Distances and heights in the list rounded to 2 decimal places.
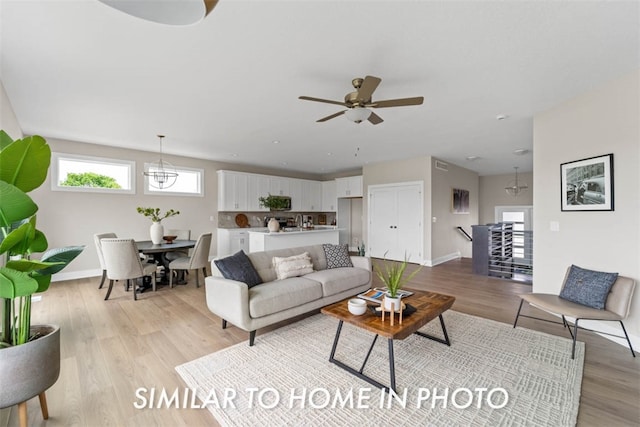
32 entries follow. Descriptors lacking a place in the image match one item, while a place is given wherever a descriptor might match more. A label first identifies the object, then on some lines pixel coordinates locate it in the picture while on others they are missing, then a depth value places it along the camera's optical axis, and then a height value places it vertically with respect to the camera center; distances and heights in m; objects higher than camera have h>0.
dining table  4.19 -0.54
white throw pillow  3.32 -0.66
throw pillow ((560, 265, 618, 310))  2.50 -0.71
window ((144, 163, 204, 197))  6.11 +0.75
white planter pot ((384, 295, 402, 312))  2.08 -0.70
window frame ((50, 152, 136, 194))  4.86 +0.87
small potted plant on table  2.11 -0.61
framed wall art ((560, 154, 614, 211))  2.76 +0.35
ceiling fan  2.31 +1.06
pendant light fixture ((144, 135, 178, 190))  5.45 +0.85
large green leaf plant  1.29 -0.14
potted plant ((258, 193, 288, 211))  7.38 +0.36
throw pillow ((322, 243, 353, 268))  3.84 -0.60
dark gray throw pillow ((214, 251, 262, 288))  2.86 -0.60
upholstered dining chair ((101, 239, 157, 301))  3.75 -0.65
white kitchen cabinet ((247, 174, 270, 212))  7.44 +0.73
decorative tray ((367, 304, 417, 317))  2.22 -0.82
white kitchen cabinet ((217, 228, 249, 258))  6.85 -0.66
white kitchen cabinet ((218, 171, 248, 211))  6.96 +0.65
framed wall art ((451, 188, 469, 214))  7.36 +0.43
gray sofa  2.58 -0.84
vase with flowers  4.59 -0.27
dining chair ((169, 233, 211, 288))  4.52 -0.79
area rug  1.70 -1.27
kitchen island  4.91 -0.48
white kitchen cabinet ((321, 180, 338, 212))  8.87 +0.63
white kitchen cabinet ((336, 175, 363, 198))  8.09 +0.90
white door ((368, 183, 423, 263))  6.64 -0.15
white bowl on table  2.19 -0.77
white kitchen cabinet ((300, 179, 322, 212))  8.80 +0.66
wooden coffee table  1.92 -0.83
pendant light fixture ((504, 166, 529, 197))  8.50 +0.90
